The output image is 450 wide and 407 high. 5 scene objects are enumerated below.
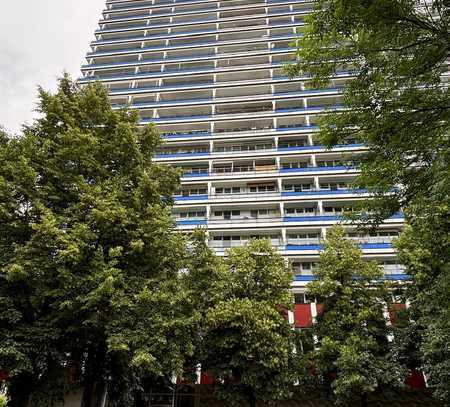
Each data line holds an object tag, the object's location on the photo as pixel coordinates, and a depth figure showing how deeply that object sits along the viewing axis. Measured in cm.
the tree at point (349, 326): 1602
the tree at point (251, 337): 1552
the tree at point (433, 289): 899
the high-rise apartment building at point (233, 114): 2984
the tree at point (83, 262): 1088
